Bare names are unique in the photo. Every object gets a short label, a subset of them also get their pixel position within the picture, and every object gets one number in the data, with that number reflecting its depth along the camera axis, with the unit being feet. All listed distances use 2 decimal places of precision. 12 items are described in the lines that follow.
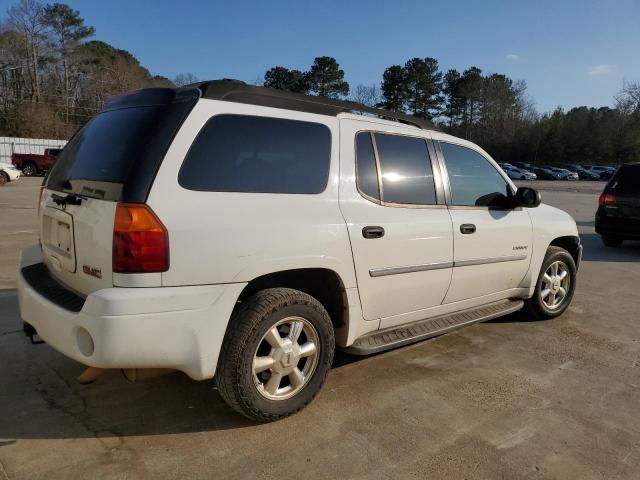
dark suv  29.71
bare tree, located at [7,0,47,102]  171.22
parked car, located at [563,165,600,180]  179.83
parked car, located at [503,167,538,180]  166.35
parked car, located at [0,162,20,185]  72.69
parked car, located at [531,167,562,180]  177.67
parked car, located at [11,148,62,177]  98.37
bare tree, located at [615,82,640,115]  209.46
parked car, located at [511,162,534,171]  195.02
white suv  7.86
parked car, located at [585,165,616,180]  178.91
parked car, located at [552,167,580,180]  175.63
